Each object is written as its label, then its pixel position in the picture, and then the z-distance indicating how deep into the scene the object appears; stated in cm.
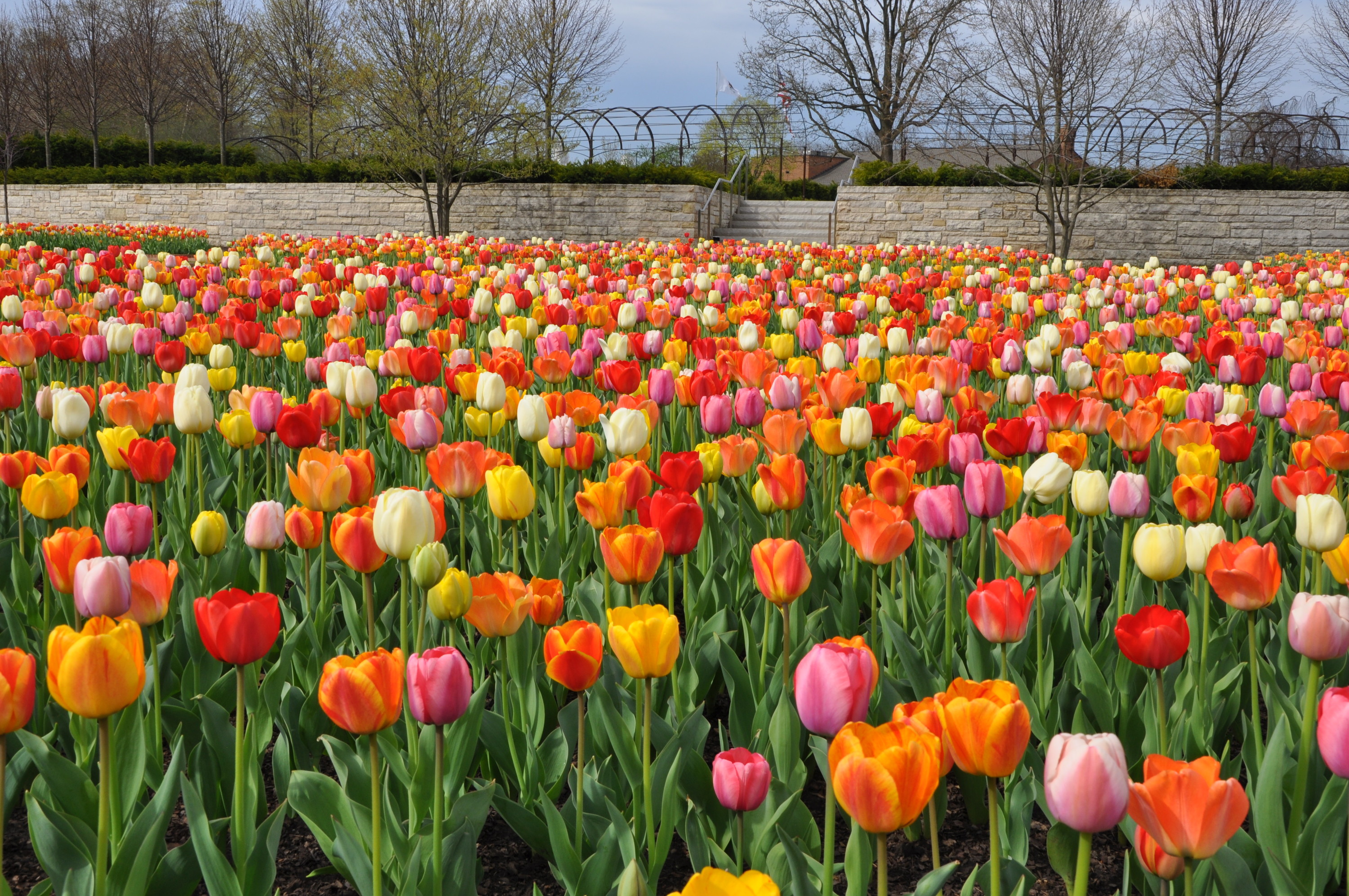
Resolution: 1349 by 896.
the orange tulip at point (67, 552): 151
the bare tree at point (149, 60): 3434
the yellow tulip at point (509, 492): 190
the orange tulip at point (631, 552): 151
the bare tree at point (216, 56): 3578
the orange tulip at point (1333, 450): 221
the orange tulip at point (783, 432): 229
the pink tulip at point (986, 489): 185
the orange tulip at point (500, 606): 138
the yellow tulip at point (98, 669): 103
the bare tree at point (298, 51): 3759
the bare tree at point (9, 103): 2709
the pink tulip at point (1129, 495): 192
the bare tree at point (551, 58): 3428
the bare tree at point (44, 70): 3406
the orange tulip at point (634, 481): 192
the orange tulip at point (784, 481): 194
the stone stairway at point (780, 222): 2127
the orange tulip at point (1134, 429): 245
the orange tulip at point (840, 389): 266
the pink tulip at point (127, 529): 178
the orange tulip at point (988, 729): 94
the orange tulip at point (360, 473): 194
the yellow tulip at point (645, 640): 121
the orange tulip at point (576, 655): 122
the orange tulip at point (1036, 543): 160
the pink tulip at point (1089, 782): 86
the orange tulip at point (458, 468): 200
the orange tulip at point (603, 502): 179
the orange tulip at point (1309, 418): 258
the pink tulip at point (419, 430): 240
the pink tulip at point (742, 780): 113
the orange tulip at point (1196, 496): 196
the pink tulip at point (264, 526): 173
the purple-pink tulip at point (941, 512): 174
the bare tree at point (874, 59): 3406
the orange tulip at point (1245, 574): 144
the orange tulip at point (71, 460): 199
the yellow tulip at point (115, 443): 223
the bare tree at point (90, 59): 3534
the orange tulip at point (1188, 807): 85
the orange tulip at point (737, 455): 221
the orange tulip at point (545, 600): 146
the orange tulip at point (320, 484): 185
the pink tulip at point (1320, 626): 125
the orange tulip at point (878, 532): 163
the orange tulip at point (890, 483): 185
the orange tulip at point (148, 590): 143
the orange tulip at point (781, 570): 140
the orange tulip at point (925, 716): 96
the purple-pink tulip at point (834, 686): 103
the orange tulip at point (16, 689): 107
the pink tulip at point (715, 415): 255
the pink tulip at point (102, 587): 131
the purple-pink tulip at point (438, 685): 112
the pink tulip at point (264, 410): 250
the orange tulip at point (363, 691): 110
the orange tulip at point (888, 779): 89
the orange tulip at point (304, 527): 172
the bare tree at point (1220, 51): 3503
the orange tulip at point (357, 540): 157
